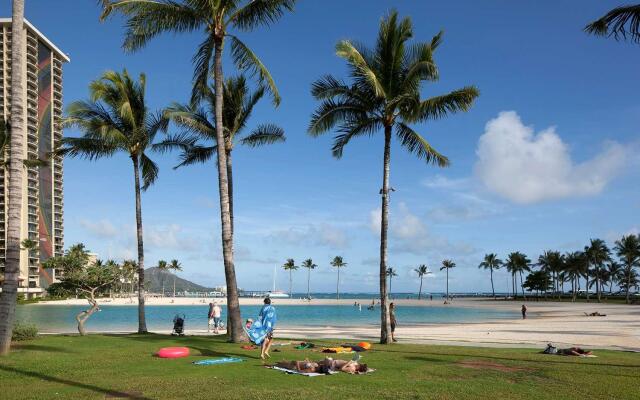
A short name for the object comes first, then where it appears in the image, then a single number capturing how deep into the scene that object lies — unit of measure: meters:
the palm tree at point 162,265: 153.50
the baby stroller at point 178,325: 24.02
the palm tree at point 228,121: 21.31
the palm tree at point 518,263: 130.50
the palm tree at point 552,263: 114.62
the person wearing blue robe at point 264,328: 13.59
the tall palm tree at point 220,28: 16.81
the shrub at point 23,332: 18.39
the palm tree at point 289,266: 163.62
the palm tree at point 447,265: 164.88
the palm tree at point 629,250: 93.81
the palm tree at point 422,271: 174.25
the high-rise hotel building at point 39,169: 125.00
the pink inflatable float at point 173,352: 13.98
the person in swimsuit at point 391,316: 20.21
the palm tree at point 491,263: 147.25
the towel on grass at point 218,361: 12.76
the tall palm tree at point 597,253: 103.58
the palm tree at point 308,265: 165.25
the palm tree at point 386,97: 18.59
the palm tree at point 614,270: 116.71
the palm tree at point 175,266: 152.88
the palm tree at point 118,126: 23.91
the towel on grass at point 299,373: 11.00
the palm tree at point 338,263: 162.62
